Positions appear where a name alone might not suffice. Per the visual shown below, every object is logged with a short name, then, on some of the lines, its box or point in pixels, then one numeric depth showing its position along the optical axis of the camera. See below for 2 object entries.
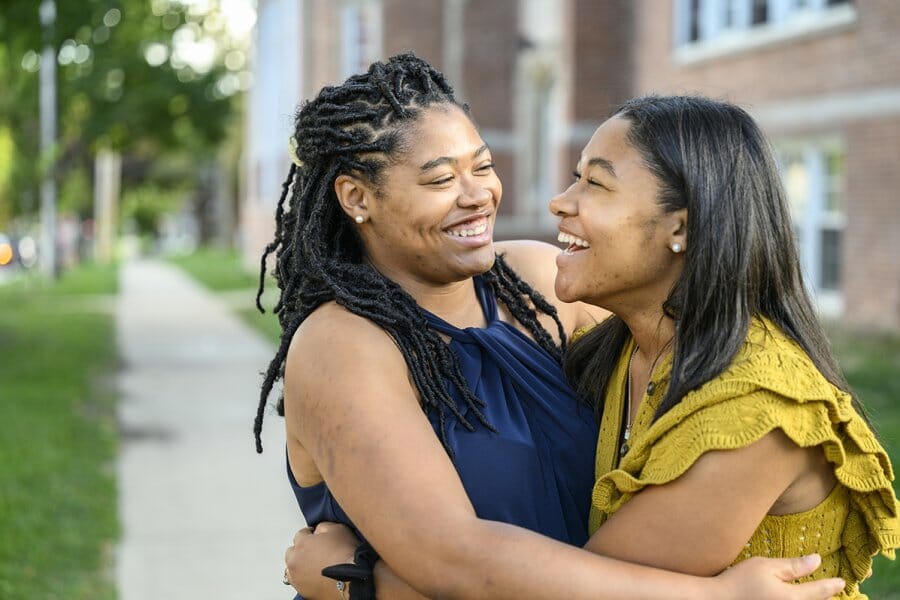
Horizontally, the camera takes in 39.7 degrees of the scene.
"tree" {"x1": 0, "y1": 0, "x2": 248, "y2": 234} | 14.30
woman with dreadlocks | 2.13
